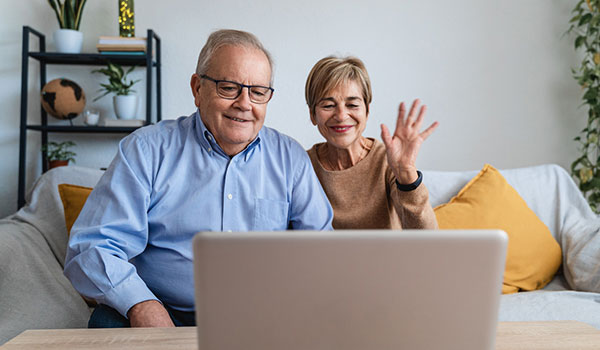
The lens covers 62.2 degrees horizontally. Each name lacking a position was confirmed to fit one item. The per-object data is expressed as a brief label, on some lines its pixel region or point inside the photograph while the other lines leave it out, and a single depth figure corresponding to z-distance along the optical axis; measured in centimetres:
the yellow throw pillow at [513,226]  193
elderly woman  159
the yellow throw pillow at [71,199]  186
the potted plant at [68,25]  242
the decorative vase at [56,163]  245
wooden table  79
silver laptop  53
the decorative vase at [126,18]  243
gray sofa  159
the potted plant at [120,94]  246
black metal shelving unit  241
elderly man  128
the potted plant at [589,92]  256
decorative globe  241
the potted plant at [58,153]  246
